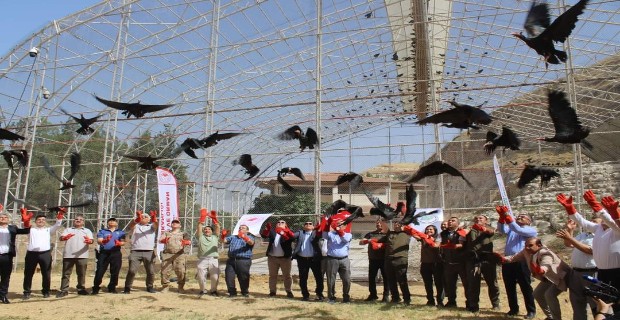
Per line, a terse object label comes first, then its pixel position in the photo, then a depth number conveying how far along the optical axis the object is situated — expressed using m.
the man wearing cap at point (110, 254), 9.17
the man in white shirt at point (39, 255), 8.64
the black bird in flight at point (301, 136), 8.45
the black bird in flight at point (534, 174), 7.14
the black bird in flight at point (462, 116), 6.23
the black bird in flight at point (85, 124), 8.57
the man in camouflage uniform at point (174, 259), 9.62
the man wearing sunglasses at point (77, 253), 9.09
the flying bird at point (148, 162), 8.48
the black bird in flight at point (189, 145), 8.64
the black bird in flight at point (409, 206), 7.69
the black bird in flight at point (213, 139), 8.09
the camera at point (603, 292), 4.72
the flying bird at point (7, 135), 8.27
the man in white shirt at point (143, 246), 9.48
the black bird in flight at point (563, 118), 6.25
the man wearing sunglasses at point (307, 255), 8.96
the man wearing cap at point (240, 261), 9.29
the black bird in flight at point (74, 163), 8.73
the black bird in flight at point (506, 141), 6.64
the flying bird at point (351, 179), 8.61
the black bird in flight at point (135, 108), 7.59
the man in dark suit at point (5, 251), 8.19
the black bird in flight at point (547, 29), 5.81
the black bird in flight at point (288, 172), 8.70
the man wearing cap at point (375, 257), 8.72
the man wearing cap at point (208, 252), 9.37
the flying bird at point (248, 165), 9.02
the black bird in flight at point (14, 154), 8.99
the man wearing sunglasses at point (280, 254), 9.27
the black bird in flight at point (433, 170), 6.93
